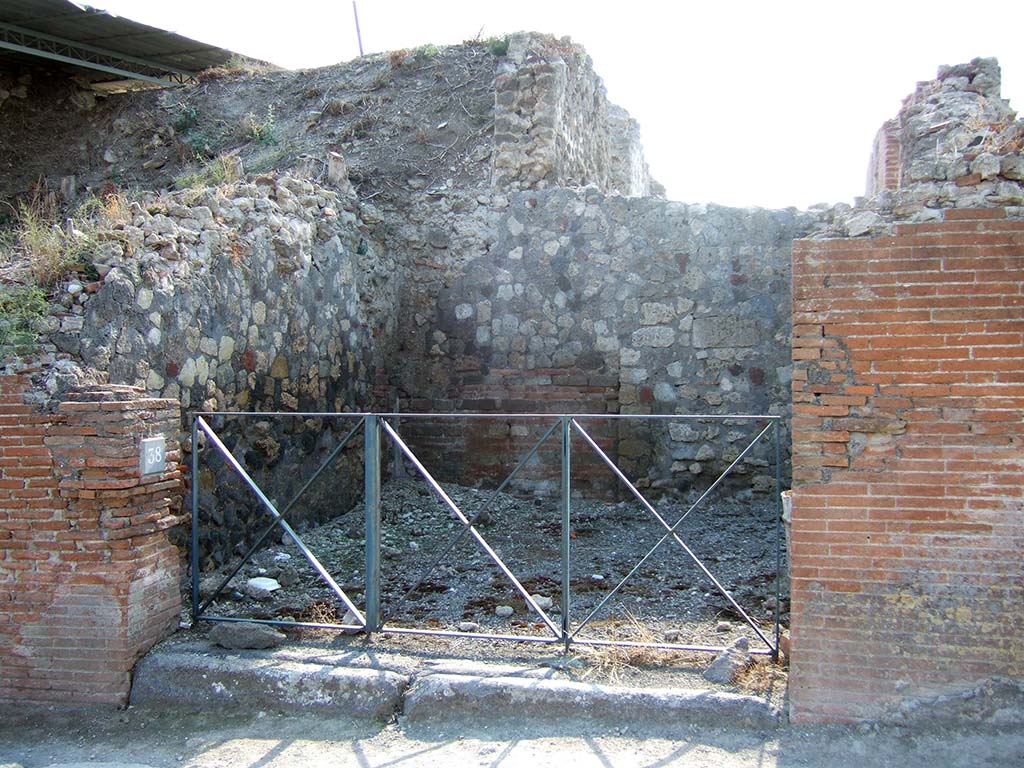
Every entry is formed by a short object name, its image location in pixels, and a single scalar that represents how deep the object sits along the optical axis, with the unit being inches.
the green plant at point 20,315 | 187.2
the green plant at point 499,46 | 395.9
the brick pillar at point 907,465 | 154.3
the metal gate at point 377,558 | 186.9
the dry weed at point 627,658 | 179.3
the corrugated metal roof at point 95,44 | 445.4
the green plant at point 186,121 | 454.0
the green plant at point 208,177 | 309.1
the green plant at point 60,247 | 203.8
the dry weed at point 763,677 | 170.9
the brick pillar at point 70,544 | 181.6
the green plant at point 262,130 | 416.5
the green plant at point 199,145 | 430.9
